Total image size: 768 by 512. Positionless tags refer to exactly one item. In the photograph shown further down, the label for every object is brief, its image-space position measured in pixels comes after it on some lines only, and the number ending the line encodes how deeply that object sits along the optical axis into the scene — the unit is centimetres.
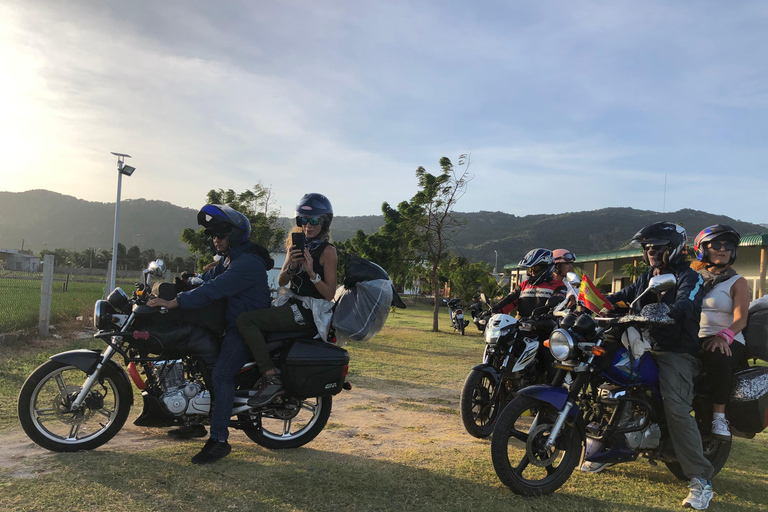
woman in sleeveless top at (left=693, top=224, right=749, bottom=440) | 396
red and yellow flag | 410
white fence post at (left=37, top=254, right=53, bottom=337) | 992
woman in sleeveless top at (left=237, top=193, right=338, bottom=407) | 424
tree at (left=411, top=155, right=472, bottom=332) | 2047
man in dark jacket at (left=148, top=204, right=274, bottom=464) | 414
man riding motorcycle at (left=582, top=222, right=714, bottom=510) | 376
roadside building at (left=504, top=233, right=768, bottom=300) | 2529
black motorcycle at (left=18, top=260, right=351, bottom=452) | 408
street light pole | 1401
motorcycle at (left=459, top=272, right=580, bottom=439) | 525
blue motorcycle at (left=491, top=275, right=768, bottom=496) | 365
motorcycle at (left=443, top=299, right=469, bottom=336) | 1923
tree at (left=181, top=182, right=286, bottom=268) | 2045
